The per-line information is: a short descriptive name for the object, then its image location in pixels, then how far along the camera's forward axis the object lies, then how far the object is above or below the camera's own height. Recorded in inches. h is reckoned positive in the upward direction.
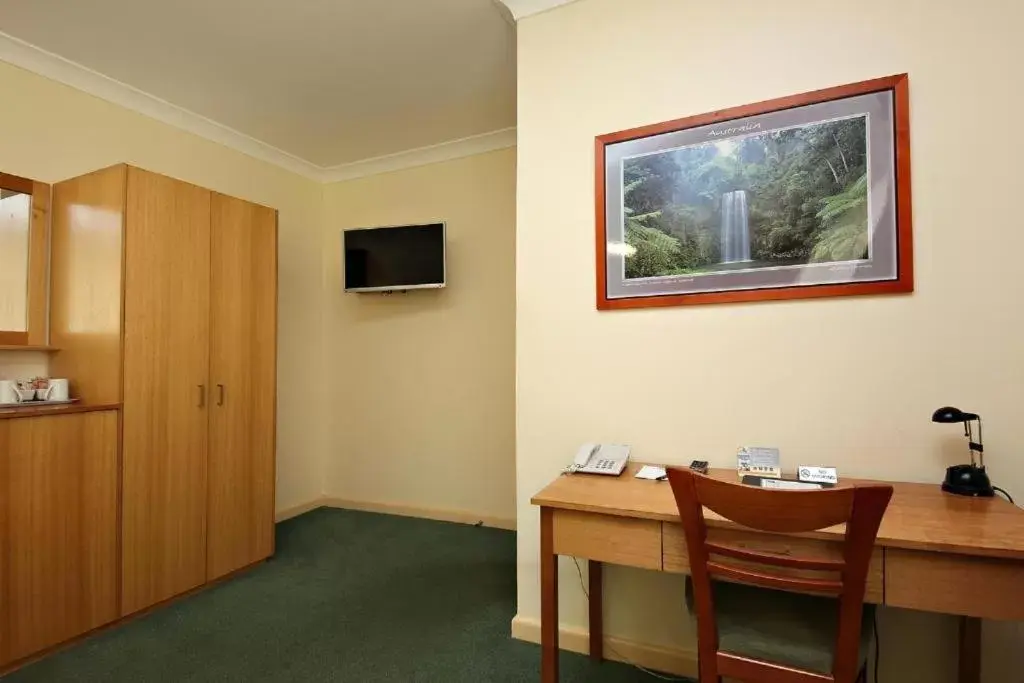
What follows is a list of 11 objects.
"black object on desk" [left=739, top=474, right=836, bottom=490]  58.7 -15.9
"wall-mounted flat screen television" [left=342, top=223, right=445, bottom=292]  143.4 +28.6
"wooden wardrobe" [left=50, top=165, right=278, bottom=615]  93.0 -0.3
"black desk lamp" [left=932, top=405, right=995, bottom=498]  56.7 -14.4
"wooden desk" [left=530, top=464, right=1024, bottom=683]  44.2 -19.2
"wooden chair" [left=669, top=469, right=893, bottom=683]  43.2 -21.9
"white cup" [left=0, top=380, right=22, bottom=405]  89.7 -7.0
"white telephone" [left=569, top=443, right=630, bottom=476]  70.3 -15.7
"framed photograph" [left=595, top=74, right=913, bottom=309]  64.9 +21.6
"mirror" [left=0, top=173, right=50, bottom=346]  95.7 +18.7
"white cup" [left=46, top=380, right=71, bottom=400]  94.1 -6.9
